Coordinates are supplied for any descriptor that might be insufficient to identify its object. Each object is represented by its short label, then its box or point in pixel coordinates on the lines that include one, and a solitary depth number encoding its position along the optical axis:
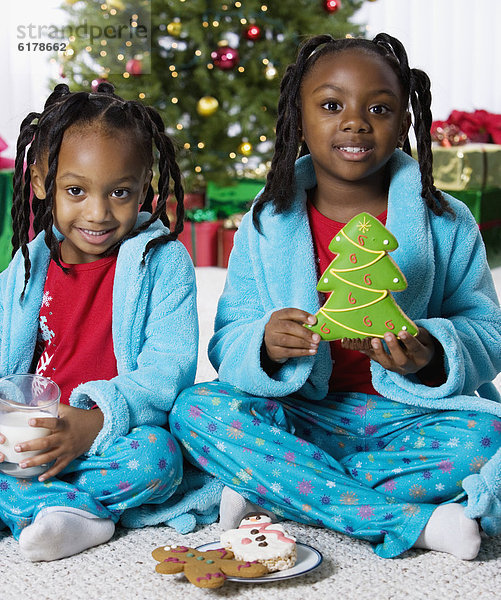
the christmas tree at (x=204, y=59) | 3.51
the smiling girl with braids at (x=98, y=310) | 1.27
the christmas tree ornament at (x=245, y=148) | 3.66
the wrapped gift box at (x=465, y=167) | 3.44
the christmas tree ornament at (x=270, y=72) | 3.54
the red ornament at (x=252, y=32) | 3.51
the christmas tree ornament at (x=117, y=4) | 3.48
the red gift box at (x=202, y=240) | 3.61
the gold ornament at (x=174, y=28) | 3.49
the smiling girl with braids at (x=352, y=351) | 1.26
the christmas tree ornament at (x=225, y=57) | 3.50
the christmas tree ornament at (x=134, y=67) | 3.49
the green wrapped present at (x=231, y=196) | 3.78
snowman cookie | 1.14
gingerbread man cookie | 1.11
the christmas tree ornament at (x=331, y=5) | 3.59
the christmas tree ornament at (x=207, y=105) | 3.55
